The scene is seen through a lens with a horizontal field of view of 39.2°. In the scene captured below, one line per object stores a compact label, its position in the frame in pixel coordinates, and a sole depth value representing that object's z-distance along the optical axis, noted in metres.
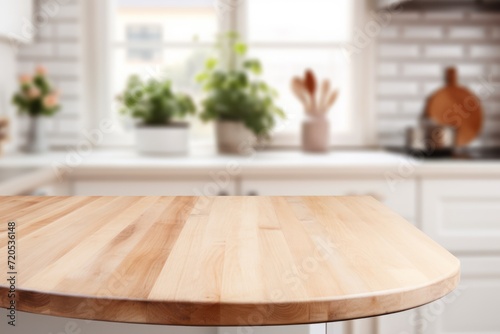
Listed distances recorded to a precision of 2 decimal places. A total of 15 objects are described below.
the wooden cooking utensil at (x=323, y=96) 3.33
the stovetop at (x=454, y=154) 3.03
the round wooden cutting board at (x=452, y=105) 3.48
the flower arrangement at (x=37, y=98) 3.18
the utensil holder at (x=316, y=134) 3.31
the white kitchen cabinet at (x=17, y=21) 2.86
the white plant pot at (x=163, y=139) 3.15
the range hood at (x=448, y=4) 3.25
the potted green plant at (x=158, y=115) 3.16
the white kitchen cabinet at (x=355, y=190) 2.84
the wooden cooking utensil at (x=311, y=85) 3.32
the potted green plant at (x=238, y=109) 3.21
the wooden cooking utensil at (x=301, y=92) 3.34
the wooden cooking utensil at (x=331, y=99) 3.31
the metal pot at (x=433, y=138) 3.06
